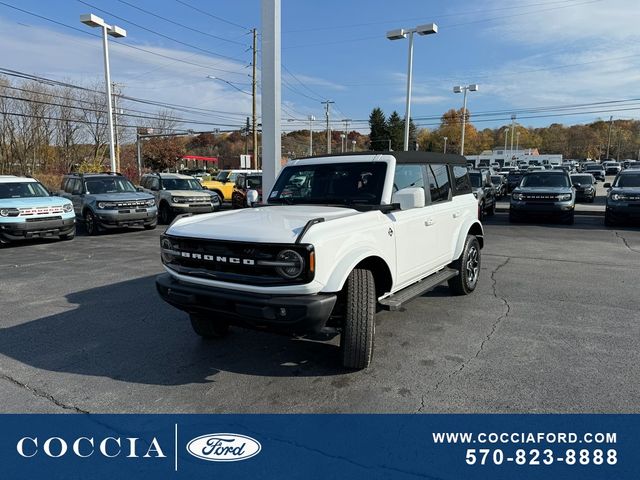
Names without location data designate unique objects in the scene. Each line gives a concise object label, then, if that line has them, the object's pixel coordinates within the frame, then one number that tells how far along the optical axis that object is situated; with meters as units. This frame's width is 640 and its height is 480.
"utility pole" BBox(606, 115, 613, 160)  119.43
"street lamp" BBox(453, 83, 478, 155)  33.25
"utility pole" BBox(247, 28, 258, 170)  36.50
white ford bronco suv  3.48
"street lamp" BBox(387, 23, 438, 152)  21.83
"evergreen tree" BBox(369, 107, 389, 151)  90.19
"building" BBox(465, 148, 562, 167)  72.69
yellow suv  22.95
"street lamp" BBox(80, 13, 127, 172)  18.14
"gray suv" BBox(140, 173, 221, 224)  16.58
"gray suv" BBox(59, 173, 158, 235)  13.65
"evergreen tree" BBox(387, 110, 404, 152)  88.19
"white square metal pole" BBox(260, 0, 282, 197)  10.97
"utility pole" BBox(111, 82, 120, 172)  47.25
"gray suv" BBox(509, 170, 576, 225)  14.91
